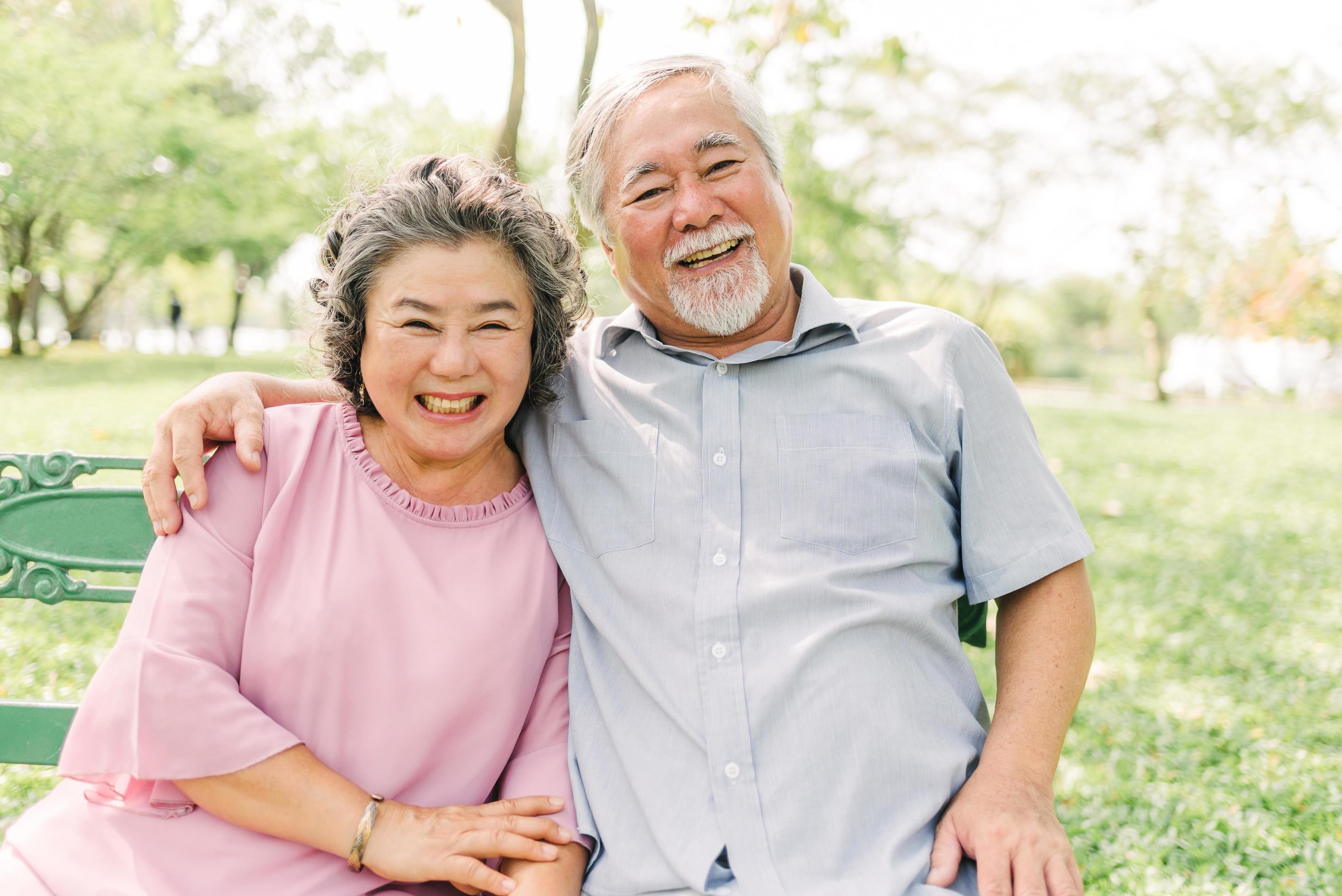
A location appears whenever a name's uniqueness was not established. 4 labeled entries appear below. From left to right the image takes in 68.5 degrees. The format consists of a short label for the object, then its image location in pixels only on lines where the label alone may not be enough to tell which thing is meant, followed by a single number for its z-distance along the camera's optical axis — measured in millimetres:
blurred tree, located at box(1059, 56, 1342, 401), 19984
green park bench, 2436
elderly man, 1943
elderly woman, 1850
